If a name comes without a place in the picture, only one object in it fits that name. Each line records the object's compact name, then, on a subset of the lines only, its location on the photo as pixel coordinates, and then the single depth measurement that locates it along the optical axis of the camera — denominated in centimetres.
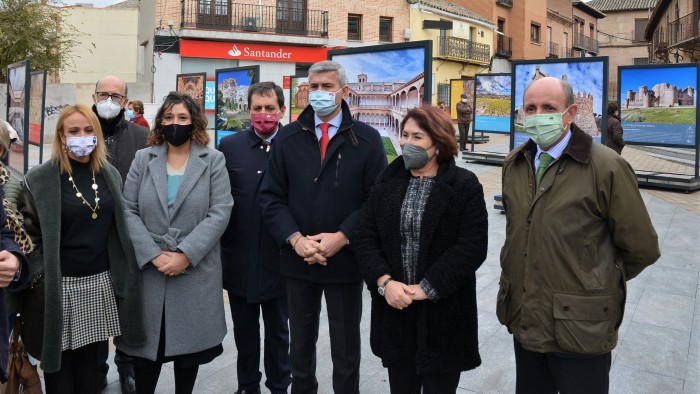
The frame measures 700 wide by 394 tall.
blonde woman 291
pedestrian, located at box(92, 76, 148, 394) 404
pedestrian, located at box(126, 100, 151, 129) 725
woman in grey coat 319
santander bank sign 2612
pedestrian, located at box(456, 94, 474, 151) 1842
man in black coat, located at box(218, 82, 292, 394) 360
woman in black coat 271
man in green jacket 247
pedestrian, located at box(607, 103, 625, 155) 1112
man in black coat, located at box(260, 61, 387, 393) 318
